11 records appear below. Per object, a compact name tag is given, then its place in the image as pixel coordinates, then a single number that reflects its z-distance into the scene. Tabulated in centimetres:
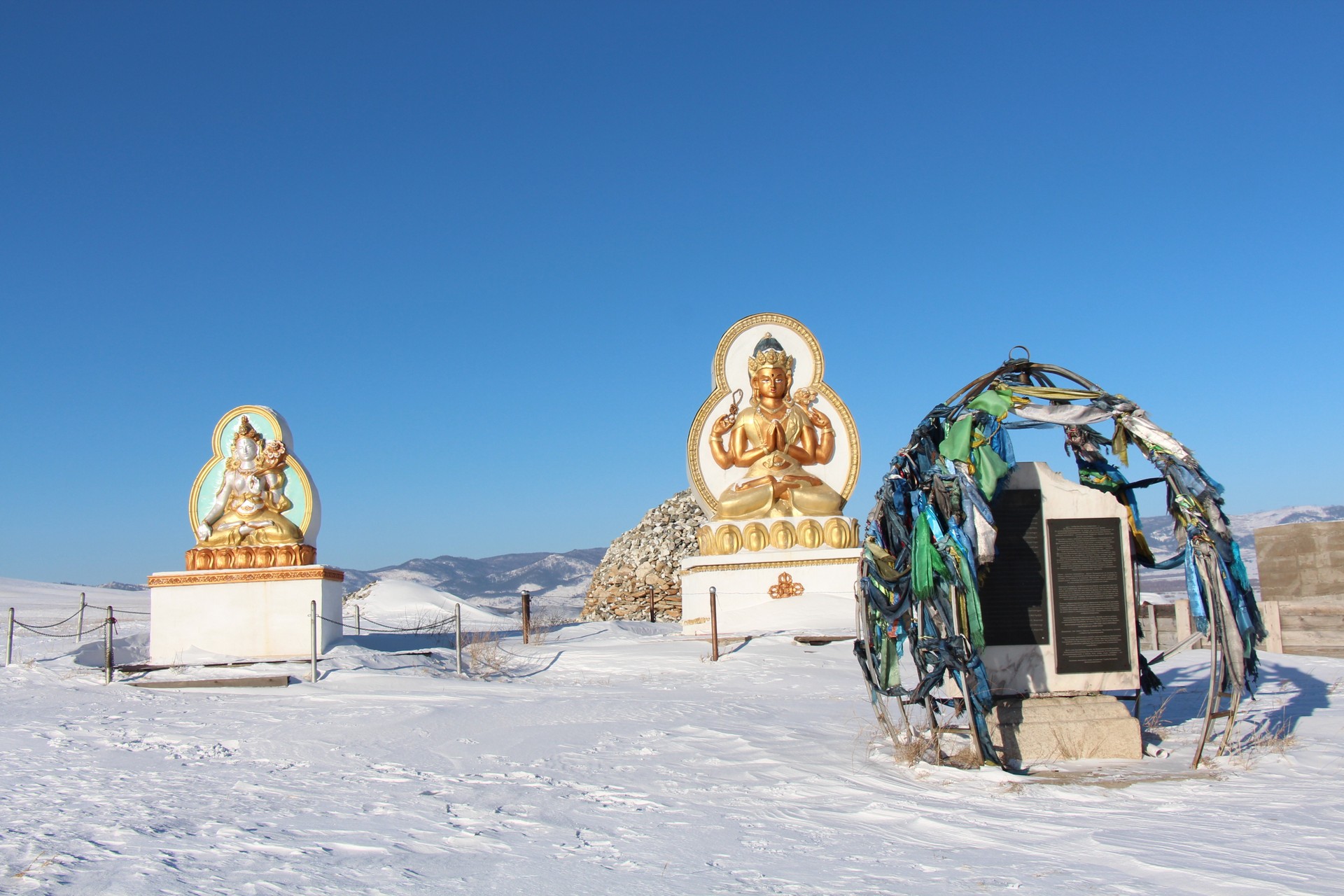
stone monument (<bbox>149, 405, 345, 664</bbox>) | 1448
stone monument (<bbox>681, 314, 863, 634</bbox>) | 1802
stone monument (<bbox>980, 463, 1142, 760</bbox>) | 779
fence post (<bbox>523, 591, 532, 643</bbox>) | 1708
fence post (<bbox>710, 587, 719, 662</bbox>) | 1416
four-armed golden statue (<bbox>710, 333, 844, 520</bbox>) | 1880
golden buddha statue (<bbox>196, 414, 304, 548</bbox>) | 1500
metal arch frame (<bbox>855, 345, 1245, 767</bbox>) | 701
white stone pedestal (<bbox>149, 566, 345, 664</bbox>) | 1445
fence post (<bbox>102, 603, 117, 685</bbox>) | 1217
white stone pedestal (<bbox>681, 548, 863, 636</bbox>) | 1733
